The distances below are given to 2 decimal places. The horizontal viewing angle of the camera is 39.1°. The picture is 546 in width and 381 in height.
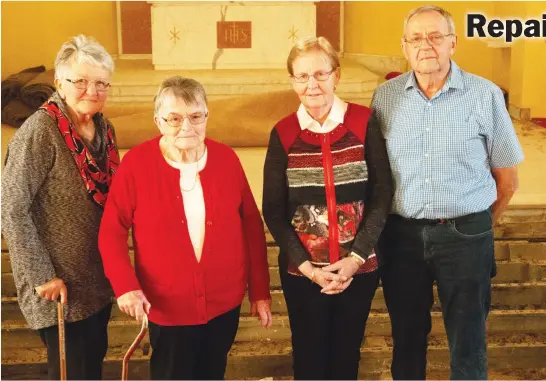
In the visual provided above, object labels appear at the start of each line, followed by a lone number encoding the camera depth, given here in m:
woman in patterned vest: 2.33
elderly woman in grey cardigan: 2.23
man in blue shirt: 2.43
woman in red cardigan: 2.23
